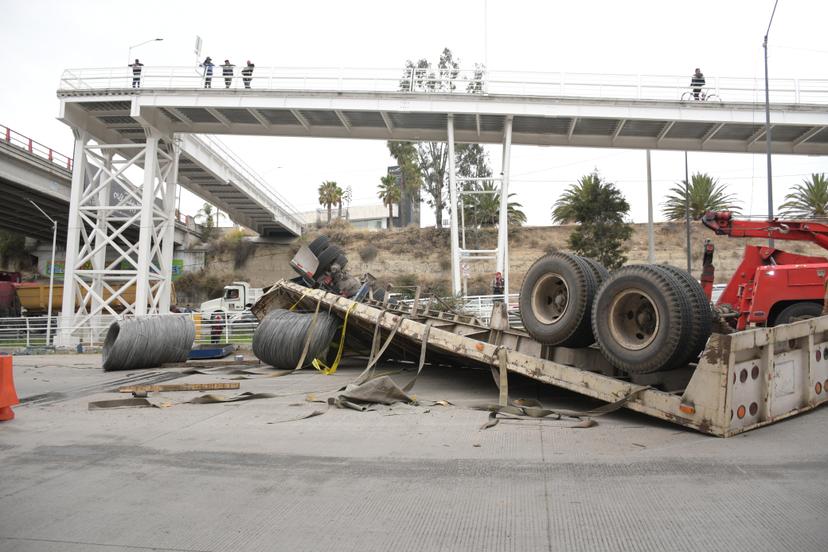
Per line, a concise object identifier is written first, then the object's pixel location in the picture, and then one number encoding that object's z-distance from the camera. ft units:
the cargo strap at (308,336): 31.99
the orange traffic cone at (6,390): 20.39
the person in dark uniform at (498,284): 71.36
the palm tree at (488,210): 151.12
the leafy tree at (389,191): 179.11
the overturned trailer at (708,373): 15.35
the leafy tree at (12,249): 156.46
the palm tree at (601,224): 102.42
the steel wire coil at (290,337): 32.94
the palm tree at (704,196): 135.54
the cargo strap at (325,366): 32.48
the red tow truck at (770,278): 27.86
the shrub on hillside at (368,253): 150.30
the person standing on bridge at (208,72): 69.31
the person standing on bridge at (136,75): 68.49
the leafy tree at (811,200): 124.98
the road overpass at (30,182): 89.50
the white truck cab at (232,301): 85.66
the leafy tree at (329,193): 191.21
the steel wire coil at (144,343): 37.65
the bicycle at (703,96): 67.36
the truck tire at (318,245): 37.06
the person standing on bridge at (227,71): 68.68
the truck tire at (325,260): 36.45
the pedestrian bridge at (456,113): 66.69
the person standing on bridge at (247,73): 68.33
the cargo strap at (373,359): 25.35
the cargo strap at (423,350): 23.01
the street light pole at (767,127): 59.48
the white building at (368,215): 268.25
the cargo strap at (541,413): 17.76
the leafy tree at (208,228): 157.38
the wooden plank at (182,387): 26.40
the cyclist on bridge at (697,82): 67.10
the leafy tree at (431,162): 144.36
